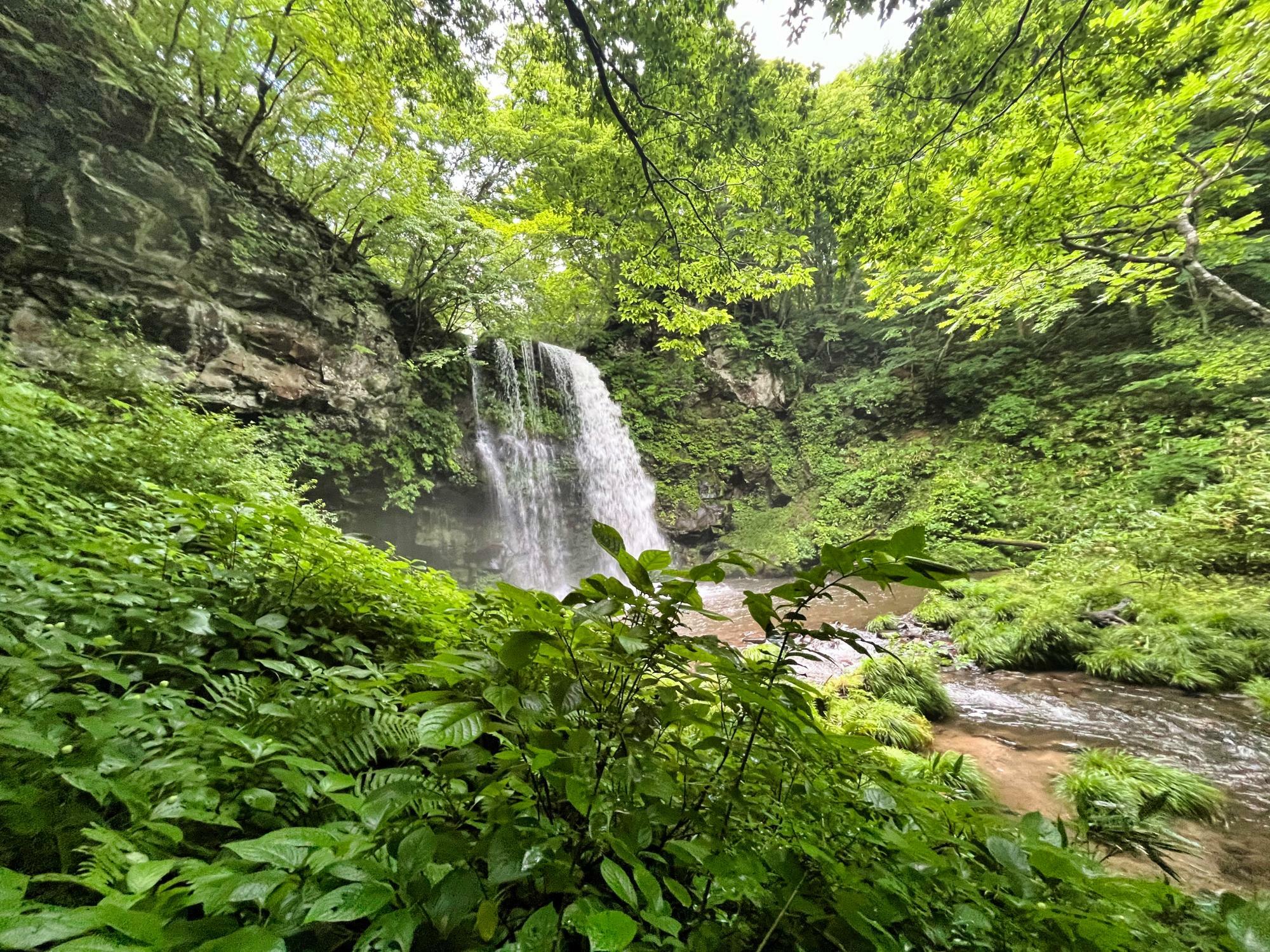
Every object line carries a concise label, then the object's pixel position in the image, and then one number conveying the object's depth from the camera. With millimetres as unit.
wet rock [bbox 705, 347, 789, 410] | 14484
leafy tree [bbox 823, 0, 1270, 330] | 3514
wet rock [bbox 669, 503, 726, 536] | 12664
